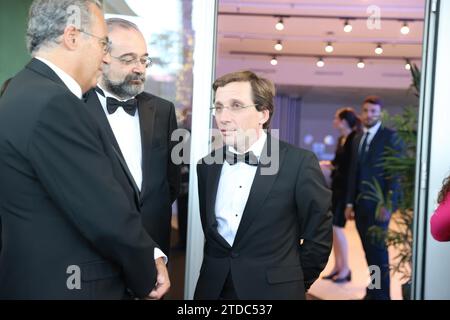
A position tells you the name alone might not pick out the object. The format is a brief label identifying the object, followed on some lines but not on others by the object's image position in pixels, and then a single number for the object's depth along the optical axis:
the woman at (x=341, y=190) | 5.95
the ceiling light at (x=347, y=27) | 7.98
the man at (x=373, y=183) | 4.90
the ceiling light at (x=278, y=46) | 9.99
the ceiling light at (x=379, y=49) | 10.00
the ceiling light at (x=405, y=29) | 7.97
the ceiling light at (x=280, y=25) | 8.21
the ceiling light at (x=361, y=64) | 11.67
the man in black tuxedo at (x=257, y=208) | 2.19
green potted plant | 4.27
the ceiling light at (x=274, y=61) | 11.51
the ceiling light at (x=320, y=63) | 11.67
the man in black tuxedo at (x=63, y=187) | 1.54
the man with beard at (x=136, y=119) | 2.48
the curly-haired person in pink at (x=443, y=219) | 2.19
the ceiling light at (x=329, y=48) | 9.97
